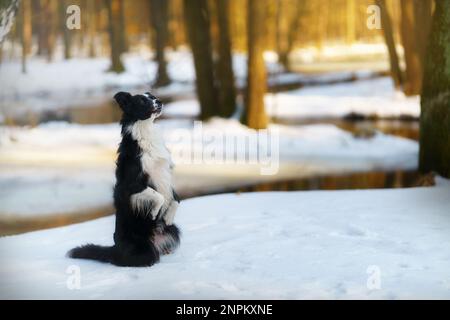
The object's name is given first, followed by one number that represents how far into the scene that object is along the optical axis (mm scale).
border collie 6676
